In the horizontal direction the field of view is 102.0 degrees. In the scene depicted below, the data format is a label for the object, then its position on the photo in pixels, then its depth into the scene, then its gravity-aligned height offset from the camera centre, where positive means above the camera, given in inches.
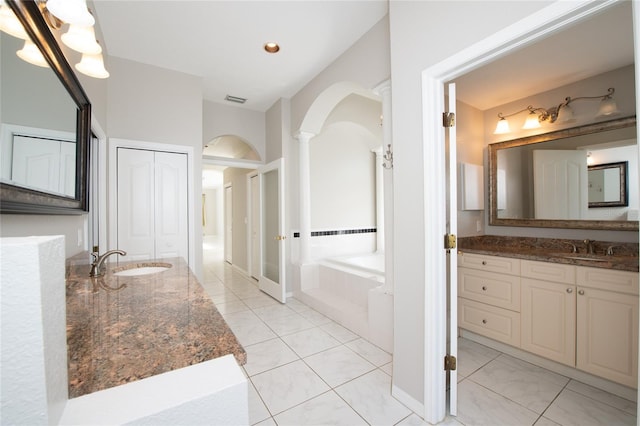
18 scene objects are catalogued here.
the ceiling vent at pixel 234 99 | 145.7 +65.4
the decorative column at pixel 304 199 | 145.1 +7.9
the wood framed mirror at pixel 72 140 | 30.8 +16.4
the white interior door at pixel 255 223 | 171.0 -7.1
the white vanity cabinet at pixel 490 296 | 89.0 -31.3
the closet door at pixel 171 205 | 115.7 +4.1
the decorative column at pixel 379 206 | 194.2 +4.9
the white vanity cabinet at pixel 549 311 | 76.7 -31.0
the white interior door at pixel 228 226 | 264.1 -13.1
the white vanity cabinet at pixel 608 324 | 66.9 -30.8
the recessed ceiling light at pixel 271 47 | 101.8 +66.7
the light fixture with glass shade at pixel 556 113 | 89.9 +38.5
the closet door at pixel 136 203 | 108.3 +4.8
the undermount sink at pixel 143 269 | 74.9 -16.4
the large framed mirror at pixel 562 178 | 86.9 +13.6
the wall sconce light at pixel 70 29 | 32.5 +30.7
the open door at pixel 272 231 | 142.8 -10.8
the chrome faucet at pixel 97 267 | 62.8 -12.8
